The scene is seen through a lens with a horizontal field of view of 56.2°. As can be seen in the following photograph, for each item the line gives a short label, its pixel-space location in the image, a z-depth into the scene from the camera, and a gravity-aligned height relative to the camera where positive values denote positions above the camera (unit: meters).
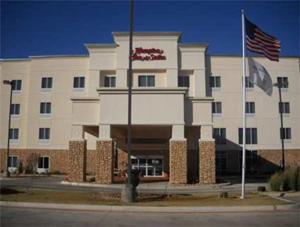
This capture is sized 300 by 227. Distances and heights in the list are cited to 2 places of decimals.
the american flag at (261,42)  14.45 +5.50
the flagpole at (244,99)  13.86 +2.47
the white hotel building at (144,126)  29.13 +4.97
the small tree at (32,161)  35.46 -1.92
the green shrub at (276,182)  17.44 -2.10
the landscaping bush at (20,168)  35.00 -2.84
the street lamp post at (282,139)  31.77 +1.00
